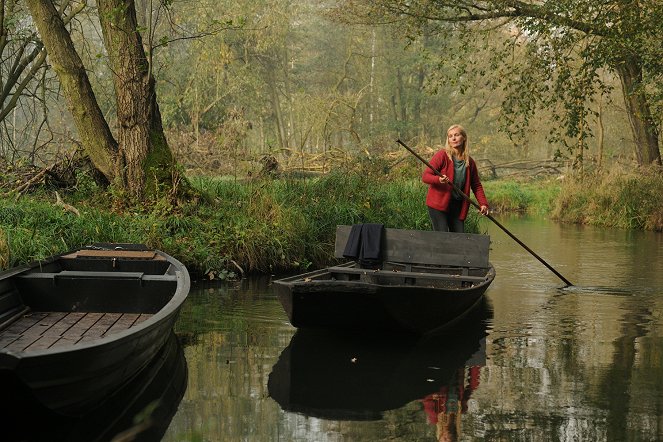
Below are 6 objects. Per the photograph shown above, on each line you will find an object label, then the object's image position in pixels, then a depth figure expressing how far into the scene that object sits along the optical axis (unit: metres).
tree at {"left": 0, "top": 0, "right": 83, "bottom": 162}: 14.83
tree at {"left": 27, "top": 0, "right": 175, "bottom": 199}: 13.28
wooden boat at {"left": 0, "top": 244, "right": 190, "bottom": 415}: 4.73
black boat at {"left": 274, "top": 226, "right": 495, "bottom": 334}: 7.54
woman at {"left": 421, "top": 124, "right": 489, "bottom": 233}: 9.67
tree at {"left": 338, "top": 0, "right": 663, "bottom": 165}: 16.81
